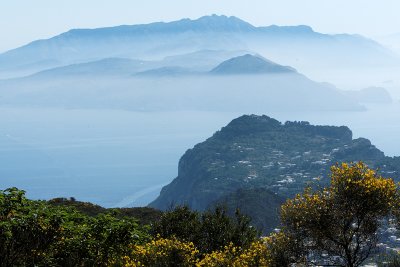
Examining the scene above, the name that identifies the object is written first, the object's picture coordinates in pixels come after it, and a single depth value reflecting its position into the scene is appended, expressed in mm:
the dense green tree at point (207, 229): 43000
